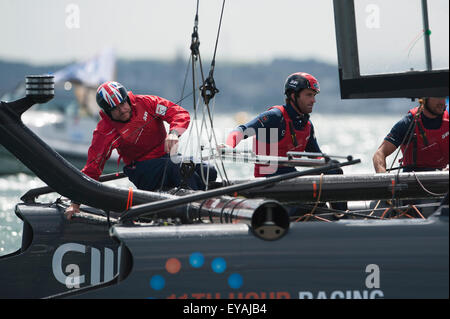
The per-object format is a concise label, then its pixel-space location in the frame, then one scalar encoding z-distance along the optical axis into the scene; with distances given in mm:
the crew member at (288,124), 11695
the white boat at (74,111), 60062
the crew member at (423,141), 11359
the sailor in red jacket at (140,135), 10828
